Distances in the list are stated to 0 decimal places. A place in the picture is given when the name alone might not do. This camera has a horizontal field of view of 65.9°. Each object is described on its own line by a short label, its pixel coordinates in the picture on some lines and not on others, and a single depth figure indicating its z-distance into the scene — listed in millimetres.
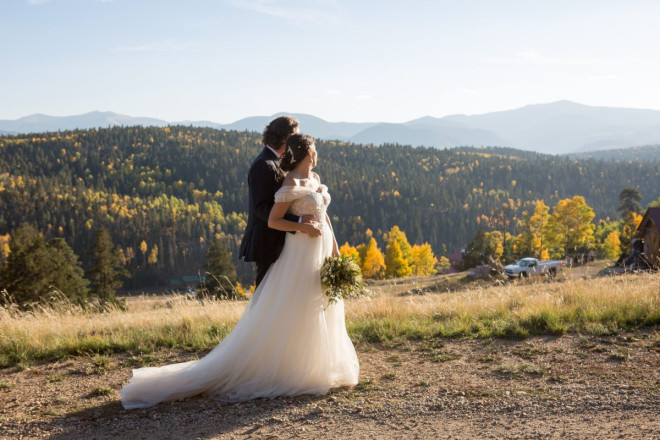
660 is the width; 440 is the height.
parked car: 32625
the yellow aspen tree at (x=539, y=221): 53375
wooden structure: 35094
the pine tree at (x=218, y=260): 41531
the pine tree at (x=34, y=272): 31000
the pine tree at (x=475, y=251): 56966
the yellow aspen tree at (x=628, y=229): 53578
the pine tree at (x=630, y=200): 71250
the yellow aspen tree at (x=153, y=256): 121331
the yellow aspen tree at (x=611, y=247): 65500
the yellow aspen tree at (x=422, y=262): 72250
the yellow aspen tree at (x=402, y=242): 61716
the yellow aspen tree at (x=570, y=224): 48688
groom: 5301
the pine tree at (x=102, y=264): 41031
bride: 5211
